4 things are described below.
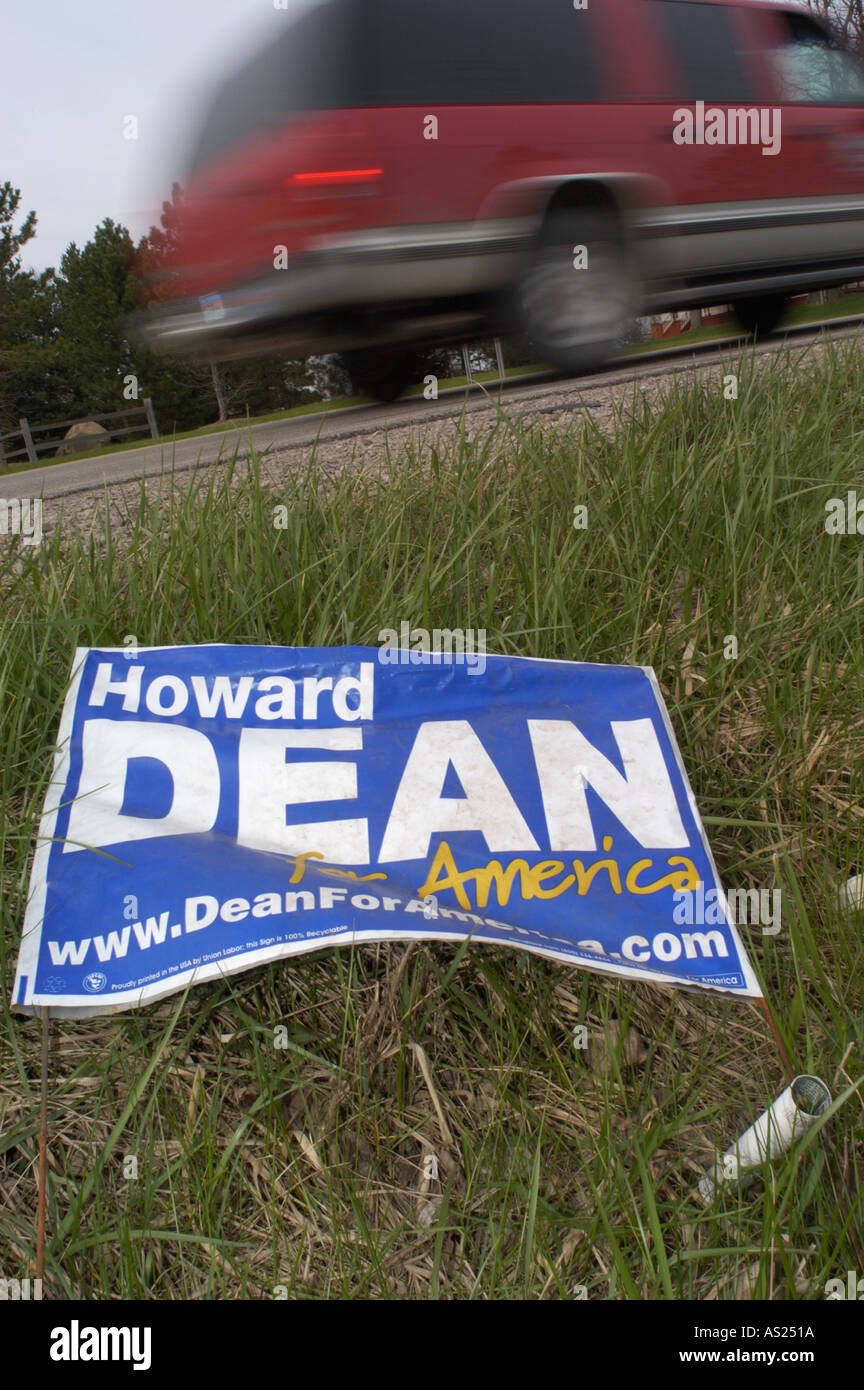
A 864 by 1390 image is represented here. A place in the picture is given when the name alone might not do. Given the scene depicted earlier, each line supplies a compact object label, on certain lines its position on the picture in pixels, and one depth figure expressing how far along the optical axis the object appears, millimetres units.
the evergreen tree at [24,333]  34906
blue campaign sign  1723
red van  4469
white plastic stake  1492
